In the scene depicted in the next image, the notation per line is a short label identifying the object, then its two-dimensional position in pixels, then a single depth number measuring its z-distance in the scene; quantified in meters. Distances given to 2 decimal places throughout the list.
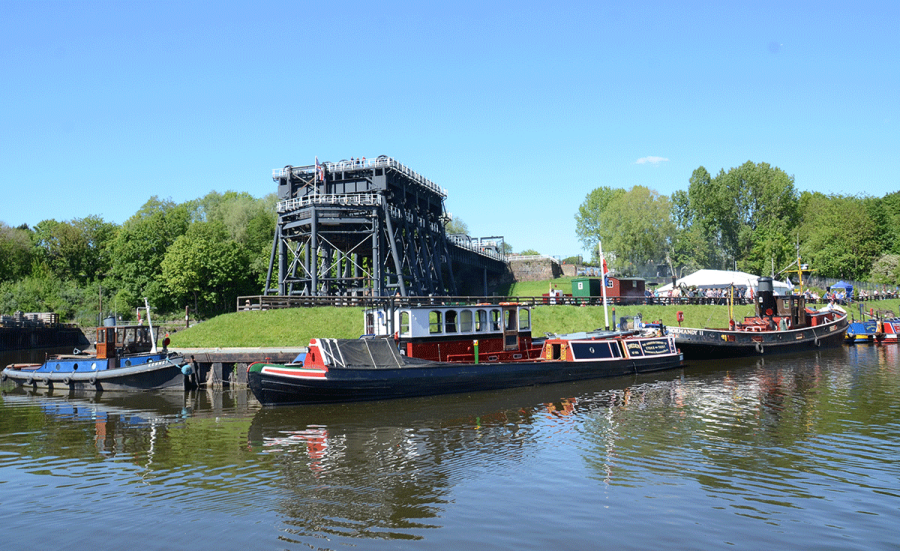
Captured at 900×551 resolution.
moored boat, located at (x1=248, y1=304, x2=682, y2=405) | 22.86
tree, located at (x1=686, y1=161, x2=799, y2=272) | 90.19
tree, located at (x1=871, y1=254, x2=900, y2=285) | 80.56
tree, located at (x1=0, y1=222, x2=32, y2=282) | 79.12
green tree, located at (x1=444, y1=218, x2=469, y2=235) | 141.54
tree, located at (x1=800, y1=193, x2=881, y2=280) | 82.00
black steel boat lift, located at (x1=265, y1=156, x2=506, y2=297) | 53.72
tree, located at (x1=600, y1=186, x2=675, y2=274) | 84.69
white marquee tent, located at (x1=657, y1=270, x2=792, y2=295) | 58.88
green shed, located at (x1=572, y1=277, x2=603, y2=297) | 59.91
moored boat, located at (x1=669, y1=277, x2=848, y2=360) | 36.50
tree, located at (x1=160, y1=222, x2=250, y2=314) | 66.56
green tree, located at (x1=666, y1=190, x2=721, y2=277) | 85.69
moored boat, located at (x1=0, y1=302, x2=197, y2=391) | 28.42
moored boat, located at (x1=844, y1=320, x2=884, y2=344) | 46.56
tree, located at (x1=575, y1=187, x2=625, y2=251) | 107.44
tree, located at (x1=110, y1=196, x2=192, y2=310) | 72.81
